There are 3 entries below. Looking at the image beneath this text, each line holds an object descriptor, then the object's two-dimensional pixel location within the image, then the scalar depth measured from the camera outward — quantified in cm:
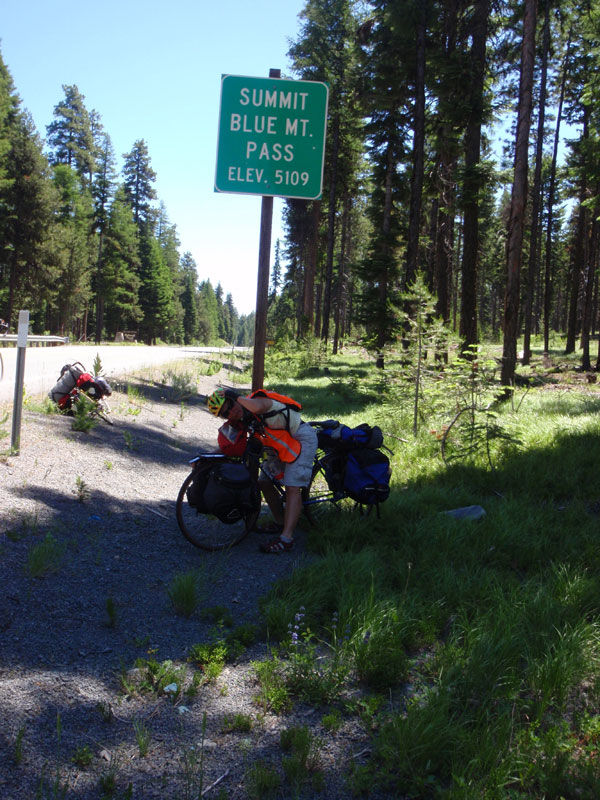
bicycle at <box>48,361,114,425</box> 864
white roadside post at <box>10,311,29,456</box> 596
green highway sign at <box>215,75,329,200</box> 597
